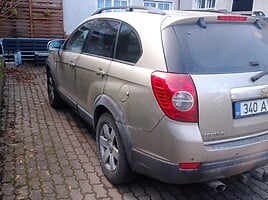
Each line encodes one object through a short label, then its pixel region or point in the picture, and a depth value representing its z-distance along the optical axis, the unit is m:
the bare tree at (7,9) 9.48
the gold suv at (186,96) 2.31
